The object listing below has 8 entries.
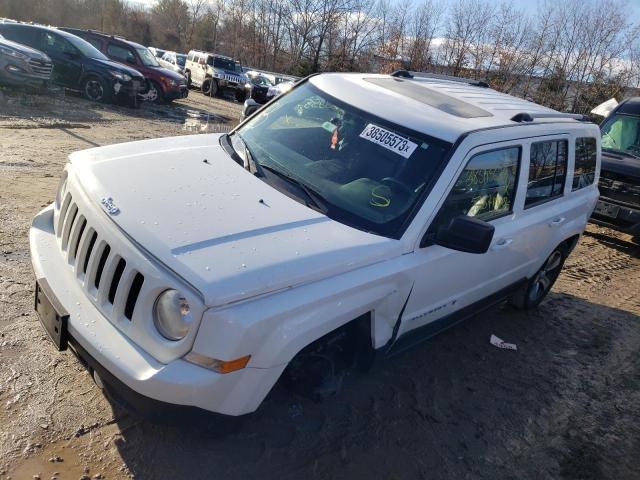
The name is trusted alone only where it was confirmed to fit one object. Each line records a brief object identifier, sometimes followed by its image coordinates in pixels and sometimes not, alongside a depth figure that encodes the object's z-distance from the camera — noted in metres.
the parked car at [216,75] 24.17
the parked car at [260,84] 23.17
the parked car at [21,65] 11.96
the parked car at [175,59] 28.26
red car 16.28
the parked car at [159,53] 31.00
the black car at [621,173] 8.41
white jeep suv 2.27
